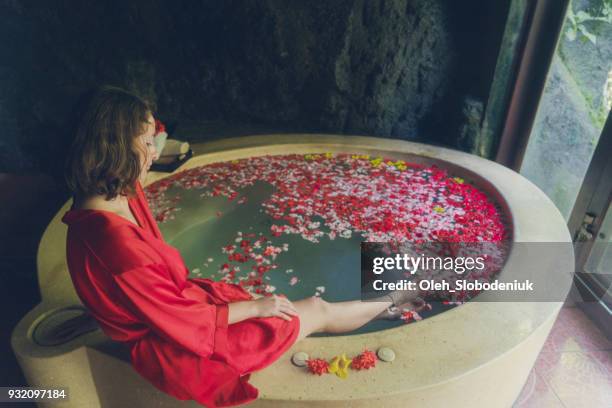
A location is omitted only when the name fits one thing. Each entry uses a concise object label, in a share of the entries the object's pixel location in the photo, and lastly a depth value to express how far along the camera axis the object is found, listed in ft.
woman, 4.57
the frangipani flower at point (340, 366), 5.37
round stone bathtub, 5.24
